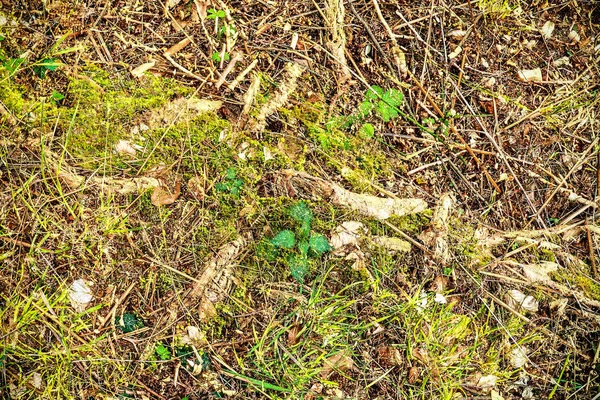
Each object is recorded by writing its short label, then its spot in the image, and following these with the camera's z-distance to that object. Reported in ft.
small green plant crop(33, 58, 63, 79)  7.66
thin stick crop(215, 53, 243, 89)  8.05
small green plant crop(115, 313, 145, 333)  7.34
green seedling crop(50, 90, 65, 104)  7.64
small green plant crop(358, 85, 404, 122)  8.44
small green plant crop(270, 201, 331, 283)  7.62
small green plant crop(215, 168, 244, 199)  7.80
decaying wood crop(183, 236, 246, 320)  7.48
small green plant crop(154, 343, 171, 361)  7.32
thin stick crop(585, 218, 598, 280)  8.53
